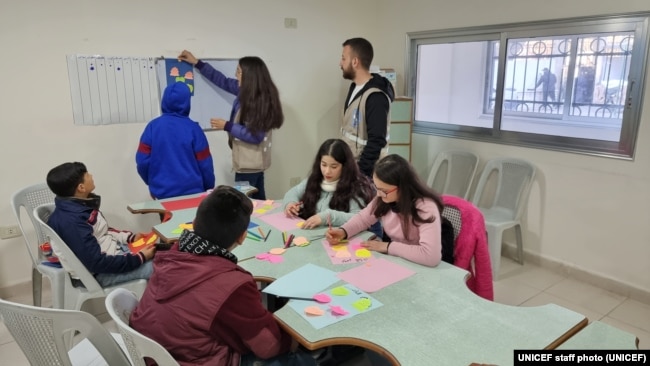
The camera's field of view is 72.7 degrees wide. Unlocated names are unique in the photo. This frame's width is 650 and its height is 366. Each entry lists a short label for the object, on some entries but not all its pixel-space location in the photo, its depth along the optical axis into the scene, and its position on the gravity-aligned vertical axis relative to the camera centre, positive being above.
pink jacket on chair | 2.12 -0.71
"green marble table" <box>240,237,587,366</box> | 1.31 -0.72
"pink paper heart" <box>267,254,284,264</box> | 1.96 -0.69
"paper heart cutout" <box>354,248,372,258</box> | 1.99 -0.68
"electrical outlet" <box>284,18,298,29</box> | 4.11 +0.73
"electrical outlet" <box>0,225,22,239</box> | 3.08 -0.90
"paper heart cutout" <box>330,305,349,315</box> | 1.52 -0.71
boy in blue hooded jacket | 2.81 -0.32
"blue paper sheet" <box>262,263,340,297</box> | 1.66 -0.70
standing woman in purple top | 3.22 -0.13
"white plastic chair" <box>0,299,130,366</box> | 1.25 -0.66
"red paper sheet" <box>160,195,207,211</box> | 2.70 -0.63
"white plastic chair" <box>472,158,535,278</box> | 3.40 -0.79
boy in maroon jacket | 1.31 -0.60
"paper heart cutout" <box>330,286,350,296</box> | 1.64 -0.70
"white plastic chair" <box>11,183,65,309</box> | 2.34 -0.88
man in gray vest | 2.95 -0.04
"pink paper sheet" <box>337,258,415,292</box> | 1.73 -0.70
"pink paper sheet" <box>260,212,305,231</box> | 2.38 -0.66
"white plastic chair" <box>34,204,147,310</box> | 2.13 -0.91
